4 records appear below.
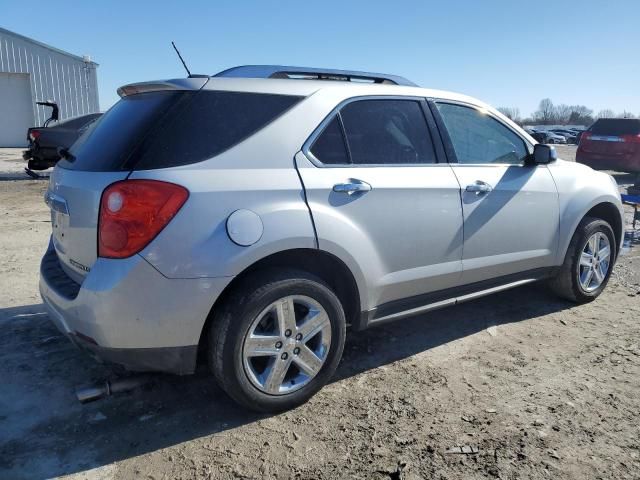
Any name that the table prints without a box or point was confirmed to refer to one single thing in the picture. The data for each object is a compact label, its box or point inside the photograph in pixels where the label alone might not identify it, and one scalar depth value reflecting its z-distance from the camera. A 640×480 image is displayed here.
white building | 22.83
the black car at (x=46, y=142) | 11.01
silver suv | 2.43
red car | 13.48
